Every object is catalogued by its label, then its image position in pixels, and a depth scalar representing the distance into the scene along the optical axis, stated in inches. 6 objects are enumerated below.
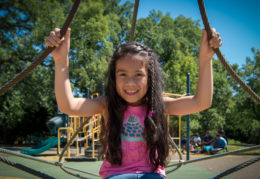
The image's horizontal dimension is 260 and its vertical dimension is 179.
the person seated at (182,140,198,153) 455.3
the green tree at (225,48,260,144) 999.0
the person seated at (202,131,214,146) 454.6
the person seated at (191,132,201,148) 518.1
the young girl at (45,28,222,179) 58.0
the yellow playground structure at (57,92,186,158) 311.8
